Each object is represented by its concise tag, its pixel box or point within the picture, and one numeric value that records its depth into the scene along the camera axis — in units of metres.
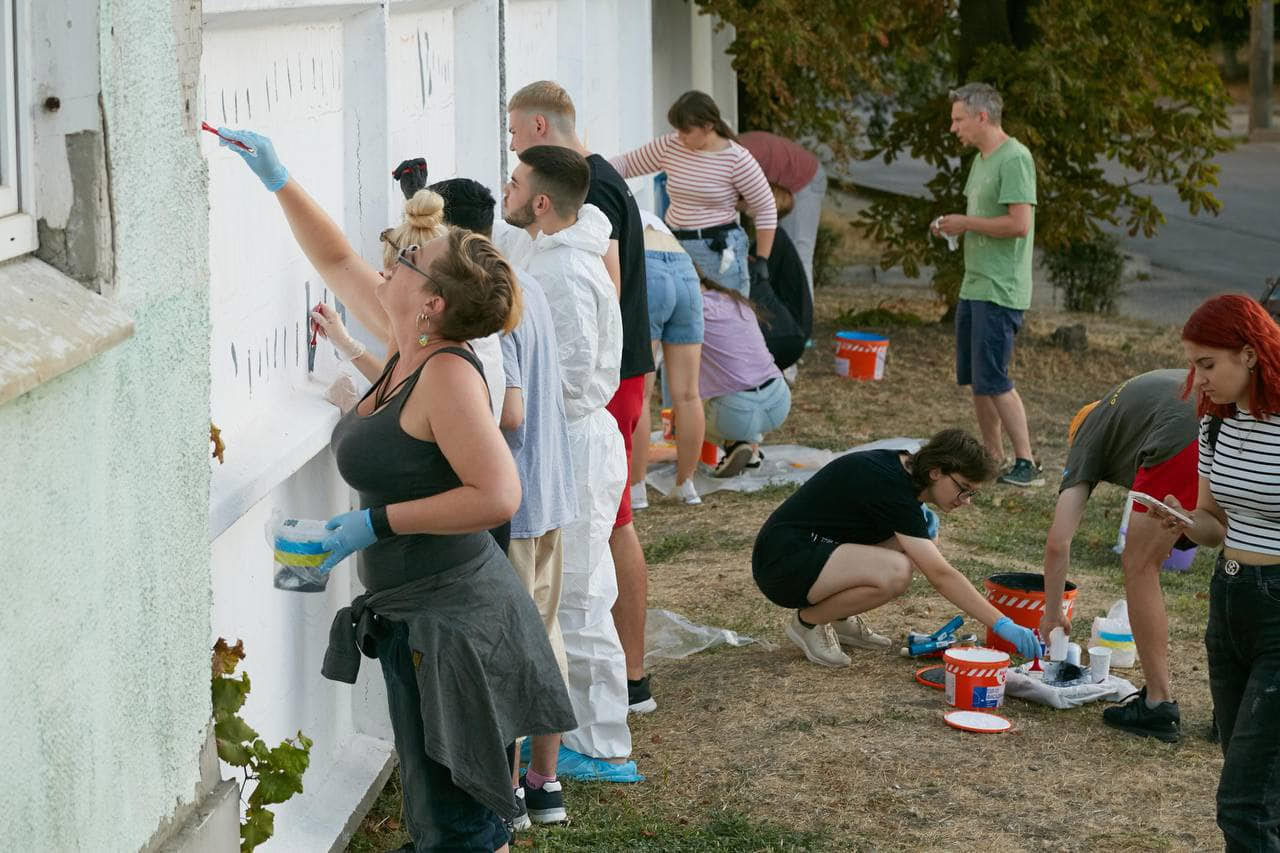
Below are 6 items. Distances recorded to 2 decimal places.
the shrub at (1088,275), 14.59
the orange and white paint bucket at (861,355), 10.90
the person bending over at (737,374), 8.04
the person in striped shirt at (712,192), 8.52
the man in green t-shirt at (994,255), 8.12
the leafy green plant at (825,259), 15.35
